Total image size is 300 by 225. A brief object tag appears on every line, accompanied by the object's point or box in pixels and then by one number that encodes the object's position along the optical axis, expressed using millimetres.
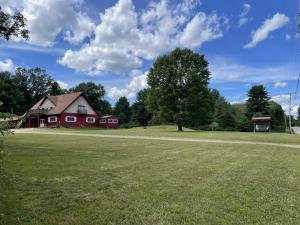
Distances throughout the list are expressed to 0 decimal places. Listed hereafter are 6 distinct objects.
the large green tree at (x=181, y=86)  32481
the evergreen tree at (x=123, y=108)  67875
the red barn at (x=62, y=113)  41058
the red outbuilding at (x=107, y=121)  49057
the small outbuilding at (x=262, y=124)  31977
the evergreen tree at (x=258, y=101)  50906
